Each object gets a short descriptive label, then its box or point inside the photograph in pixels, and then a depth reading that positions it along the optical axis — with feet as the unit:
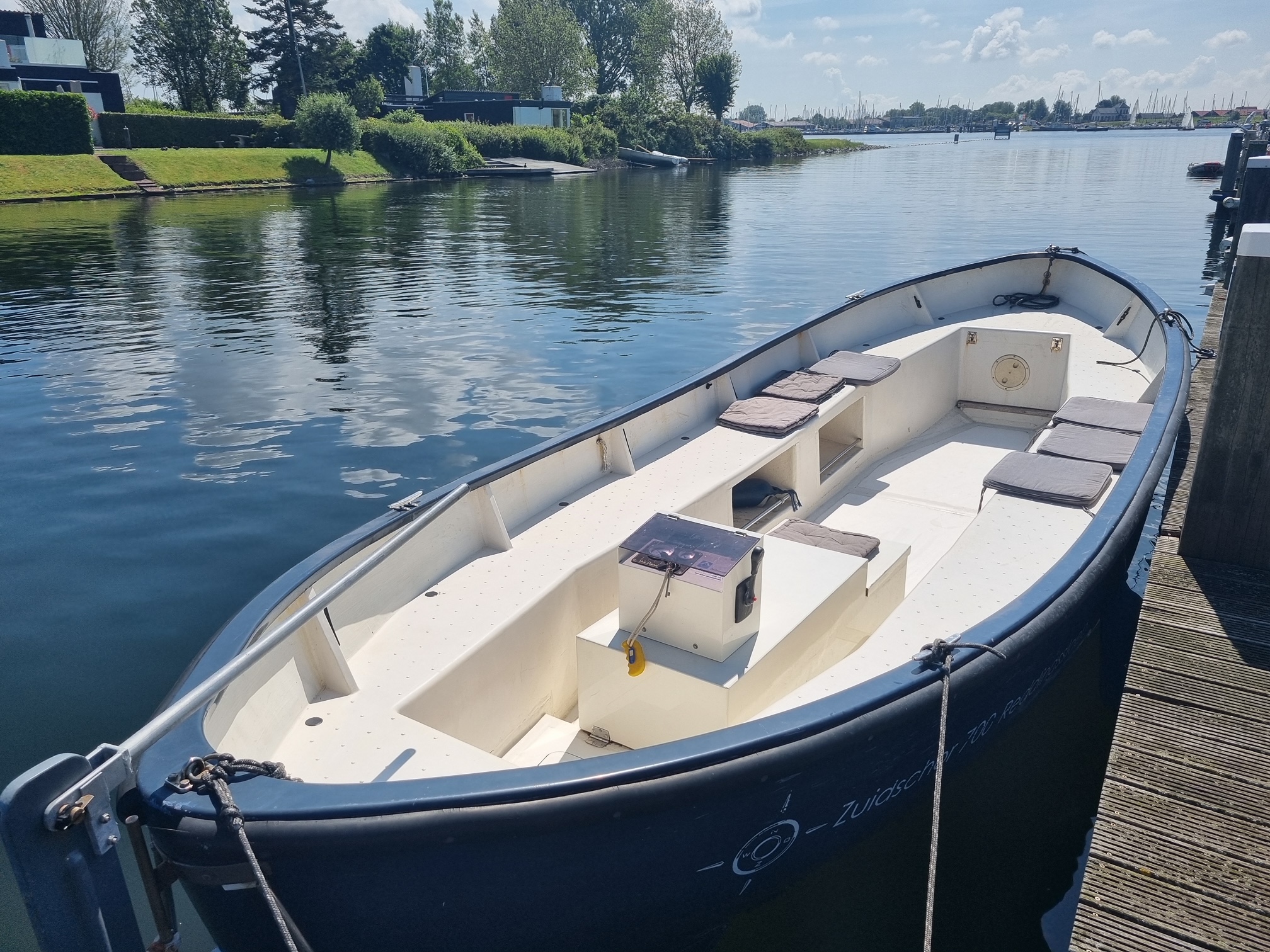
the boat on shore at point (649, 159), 252.83
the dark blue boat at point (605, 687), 10.02
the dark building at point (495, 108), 248.73
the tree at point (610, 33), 359.05
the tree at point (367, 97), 215.92
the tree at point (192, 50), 195.00
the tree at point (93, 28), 219.41
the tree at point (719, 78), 310.24
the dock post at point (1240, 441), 14.70
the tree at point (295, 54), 229.86
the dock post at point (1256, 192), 39.58
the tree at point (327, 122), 173.58
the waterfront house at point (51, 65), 181.68
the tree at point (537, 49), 281.13
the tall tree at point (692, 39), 317.63
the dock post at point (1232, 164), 83.66
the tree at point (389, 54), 314.55
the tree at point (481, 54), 304.91
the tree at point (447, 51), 361.30
